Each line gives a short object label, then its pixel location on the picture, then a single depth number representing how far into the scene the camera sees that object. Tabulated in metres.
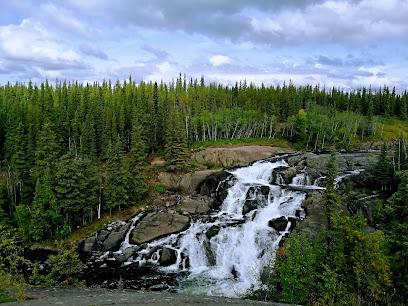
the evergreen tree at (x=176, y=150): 56.69
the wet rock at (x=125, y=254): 35.66
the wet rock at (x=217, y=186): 47.85
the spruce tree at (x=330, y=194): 31.77
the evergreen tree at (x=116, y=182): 45.78
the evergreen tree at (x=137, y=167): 49.41
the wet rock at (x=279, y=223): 36.10
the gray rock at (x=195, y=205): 44.97
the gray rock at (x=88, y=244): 38.88
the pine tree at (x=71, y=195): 42.44
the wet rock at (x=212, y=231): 36.72
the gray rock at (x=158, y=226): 39.04
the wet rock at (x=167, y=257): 34.25
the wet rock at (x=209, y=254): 33.83
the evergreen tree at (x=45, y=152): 49.22
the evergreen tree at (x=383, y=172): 41.97
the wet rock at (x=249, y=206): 42.66
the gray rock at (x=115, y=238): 38.69
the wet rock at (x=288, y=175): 49.66
